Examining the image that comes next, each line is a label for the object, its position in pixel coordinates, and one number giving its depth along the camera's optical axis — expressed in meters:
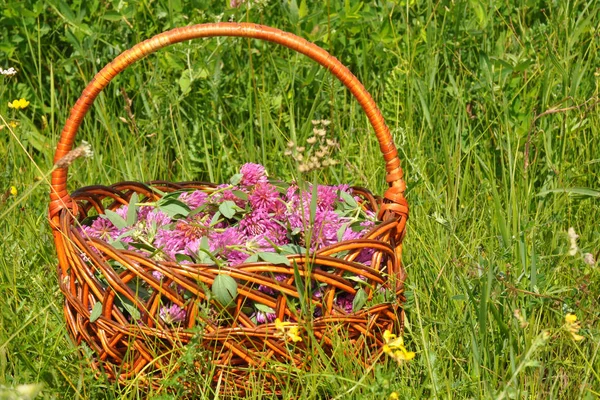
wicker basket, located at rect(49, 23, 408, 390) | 1.54
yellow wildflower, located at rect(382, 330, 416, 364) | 1.48
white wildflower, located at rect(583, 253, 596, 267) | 1.48
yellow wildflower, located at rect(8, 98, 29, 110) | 1.87
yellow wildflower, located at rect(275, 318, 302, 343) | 1.52
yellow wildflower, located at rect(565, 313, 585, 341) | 1.45
